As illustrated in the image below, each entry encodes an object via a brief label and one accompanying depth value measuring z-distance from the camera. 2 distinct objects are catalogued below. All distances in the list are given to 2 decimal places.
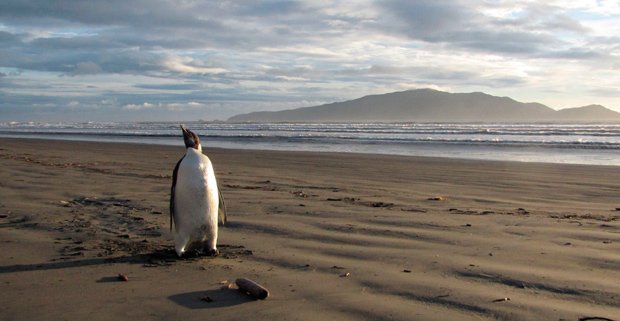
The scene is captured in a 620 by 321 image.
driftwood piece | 3.75
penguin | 4.98
